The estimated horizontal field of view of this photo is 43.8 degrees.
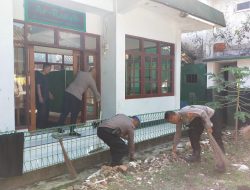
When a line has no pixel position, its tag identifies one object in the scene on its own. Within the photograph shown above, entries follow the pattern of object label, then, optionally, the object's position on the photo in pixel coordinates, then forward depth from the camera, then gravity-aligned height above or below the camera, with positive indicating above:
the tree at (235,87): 7.57 -0.10
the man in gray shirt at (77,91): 7.39 -0.17
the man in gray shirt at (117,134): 5.53 -0.90
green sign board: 6.90 +1.63
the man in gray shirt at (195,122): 5.74 -0.75
